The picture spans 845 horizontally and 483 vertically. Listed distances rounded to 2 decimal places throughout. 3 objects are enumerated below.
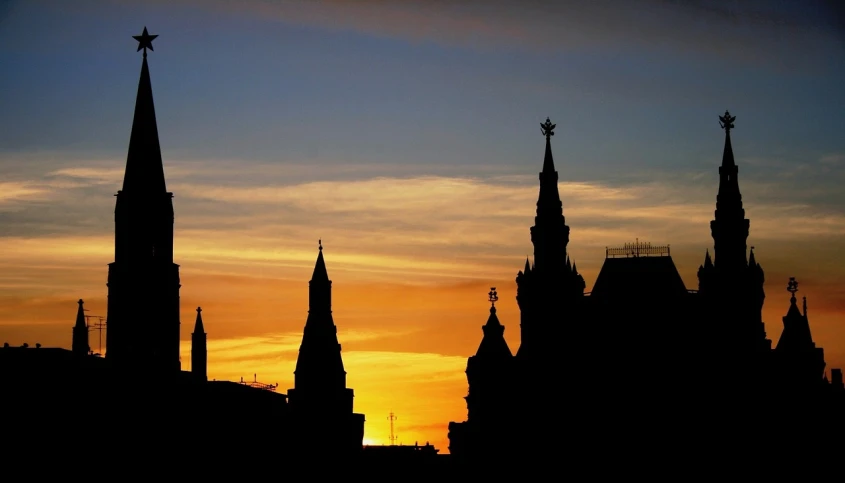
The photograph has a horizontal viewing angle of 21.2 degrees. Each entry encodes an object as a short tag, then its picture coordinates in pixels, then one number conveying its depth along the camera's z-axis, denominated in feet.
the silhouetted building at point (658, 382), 584.81
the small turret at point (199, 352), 587.27
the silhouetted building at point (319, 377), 574.15
